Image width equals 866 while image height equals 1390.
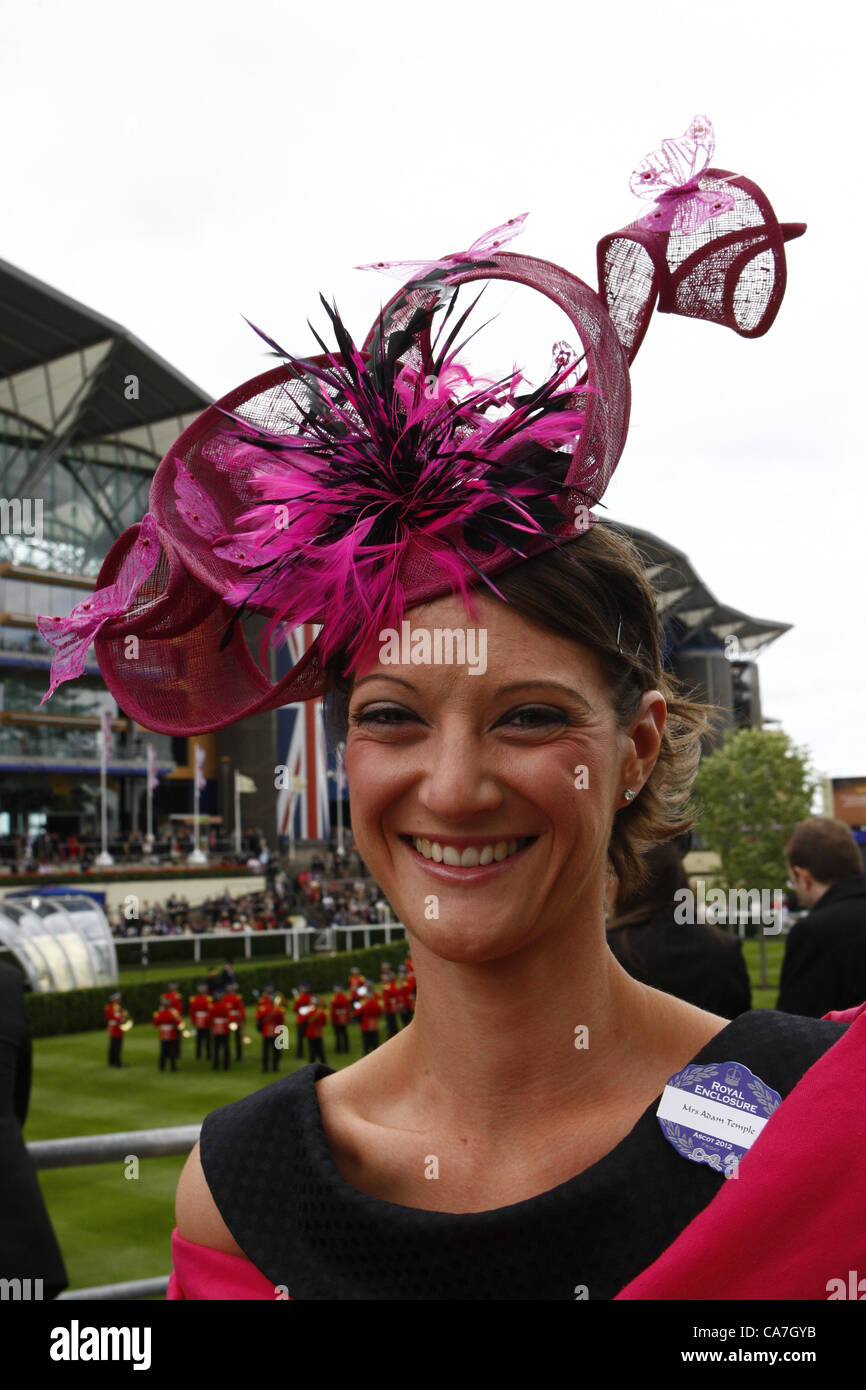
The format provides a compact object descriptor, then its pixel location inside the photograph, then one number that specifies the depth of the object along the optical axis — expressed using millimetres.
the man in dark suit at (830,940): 4730
